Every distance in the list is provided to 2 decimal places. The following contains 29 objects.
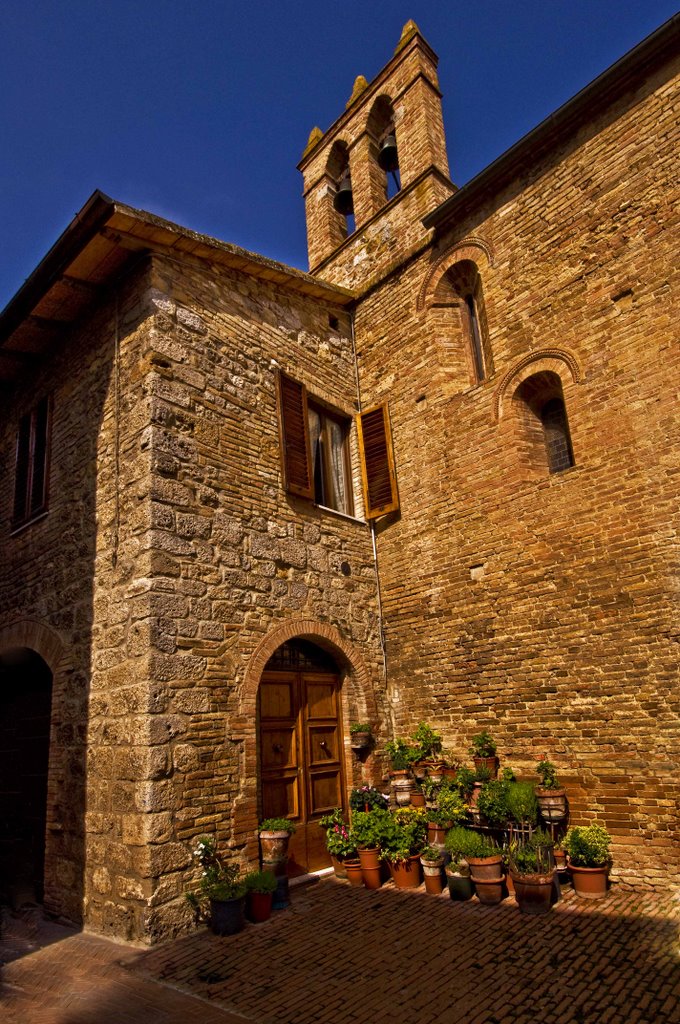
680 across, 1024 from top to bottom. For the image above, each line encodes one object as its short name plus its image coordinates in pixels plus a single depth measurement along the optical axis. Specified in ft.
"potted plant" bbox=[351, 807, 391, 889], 21.93
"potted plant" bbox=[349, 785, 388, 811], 24.26
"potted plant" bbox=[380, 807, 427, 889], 21.45
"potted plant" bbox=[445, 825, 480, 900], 19.66
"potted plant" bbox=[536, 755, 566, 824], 20.53
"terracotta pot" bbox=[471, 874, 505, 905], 19.07
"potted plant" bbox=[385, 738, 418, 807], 24.70
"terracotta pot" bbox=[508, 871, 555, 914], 17.95
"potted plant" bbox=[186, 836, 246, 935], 18.13
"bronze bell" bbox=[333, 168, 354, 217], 40.37
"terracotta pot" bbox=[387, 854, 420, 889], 21.43
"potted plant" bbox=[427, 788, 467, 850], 21.56
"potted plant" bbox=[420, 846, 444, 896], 20.54
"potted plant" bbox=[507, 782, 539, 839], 20.31
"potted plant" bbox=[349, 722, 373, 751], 25.82
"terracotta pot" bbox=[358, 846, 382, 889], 21.86
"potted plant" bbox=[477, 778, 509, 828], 20.54
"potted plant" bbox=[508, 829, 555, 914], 17.98
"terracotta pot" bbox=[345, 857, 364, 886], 22.35
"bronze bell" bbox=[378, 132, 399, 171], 37.68
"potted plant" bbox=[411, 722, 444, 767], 25.32
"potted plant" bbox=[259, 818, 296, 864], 20.51
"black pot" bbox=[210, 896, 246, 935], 18.11
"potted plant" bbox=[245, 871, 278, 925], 19.07
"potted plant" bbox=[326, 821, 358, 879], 22.61
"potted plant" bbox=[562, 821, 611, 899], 18.78
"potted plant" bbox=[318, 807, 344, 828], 24.07
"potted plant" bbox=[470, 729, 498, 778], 23.00
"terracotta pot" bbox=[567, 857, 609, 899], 18.75
